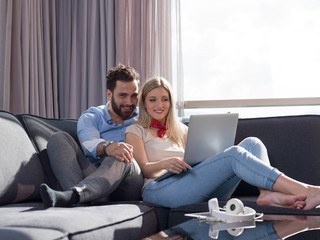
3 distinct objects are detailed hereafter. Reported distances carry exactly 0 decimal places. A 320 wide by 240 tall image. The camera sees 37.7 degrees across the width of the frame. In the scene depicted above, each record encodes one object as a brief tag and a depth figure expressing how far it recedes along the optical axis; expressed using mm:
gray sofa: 1400
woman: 1830
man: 1944
